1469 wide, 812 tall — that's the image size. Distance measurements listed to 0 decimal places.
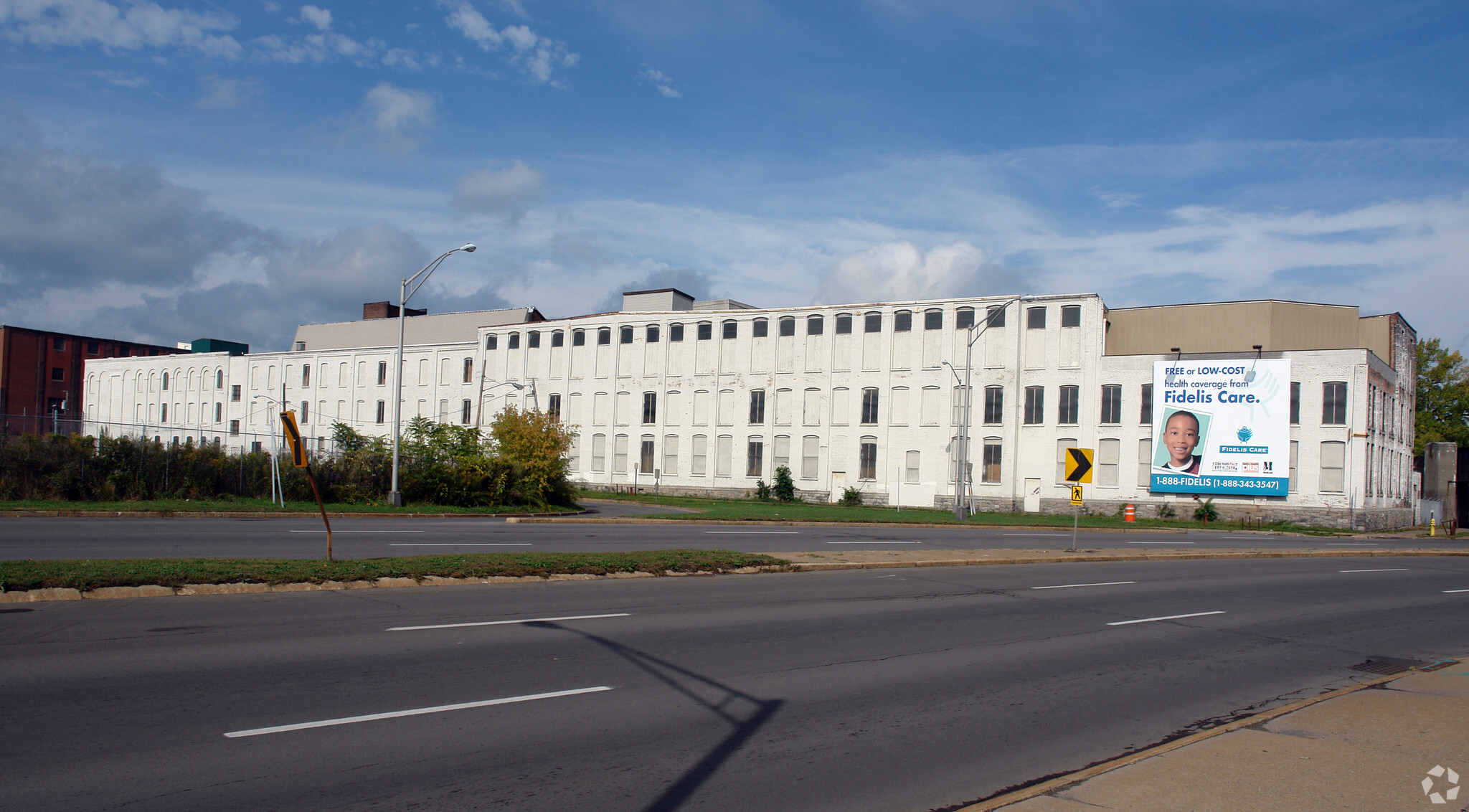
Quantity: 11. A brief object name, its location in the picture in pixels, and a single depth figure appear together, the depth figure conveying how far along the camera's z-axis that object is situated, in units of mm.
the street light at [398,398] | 32531
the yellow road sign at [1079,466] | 23641
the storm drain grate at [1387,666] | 10133
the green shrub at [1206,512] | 49000
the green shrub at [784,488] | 57812
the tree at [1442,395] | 74312
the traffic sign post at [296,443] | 12977
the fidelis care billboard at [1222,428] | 48312
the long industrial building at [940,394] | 48531
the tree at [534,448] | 37594
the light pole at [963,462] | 40406
